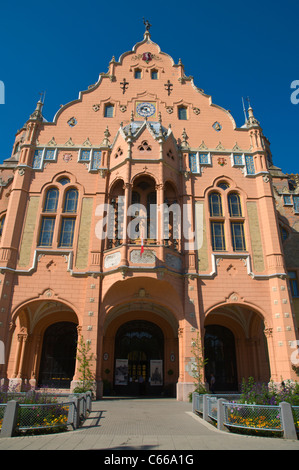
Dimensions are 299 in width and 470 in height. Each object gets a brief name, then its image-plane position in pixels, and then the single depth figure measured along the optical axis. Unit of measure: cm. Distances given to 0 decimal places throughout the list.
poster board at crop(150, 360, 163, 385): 2419
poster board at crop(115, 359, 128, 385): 2389
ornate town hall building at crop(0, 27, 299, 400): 2084
